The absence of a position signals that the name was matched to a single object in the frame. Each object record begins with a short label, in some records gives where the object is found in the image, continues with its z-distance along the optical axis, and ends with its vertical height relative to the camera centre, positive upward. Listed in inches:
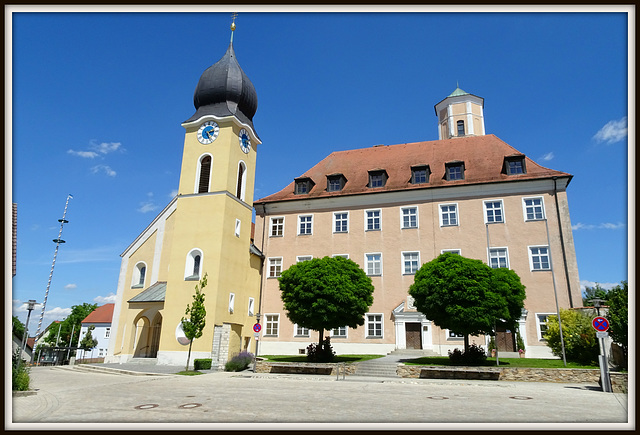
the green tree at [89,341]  1681.1 -17.6
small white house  2384.4 +53.4
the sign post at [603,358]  512.4 -9.0
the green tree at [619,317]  676.7 +52.1
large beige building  1023.0 +300.2
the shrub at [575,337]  772.6 +23.1
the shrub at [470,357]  747.4 -17.1
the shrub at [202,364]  869.2 -48.0
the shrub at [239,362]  877.1 -43.4
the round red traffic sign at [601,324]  510.3 +30.5
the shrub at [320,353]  839.7 -19.8
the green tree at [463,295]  714.2 +87.0
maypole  1322.6 +237.9
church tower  970.7 +223.3
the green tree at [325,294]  809.9 +90.8
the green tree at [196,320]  840.3 +36.7
